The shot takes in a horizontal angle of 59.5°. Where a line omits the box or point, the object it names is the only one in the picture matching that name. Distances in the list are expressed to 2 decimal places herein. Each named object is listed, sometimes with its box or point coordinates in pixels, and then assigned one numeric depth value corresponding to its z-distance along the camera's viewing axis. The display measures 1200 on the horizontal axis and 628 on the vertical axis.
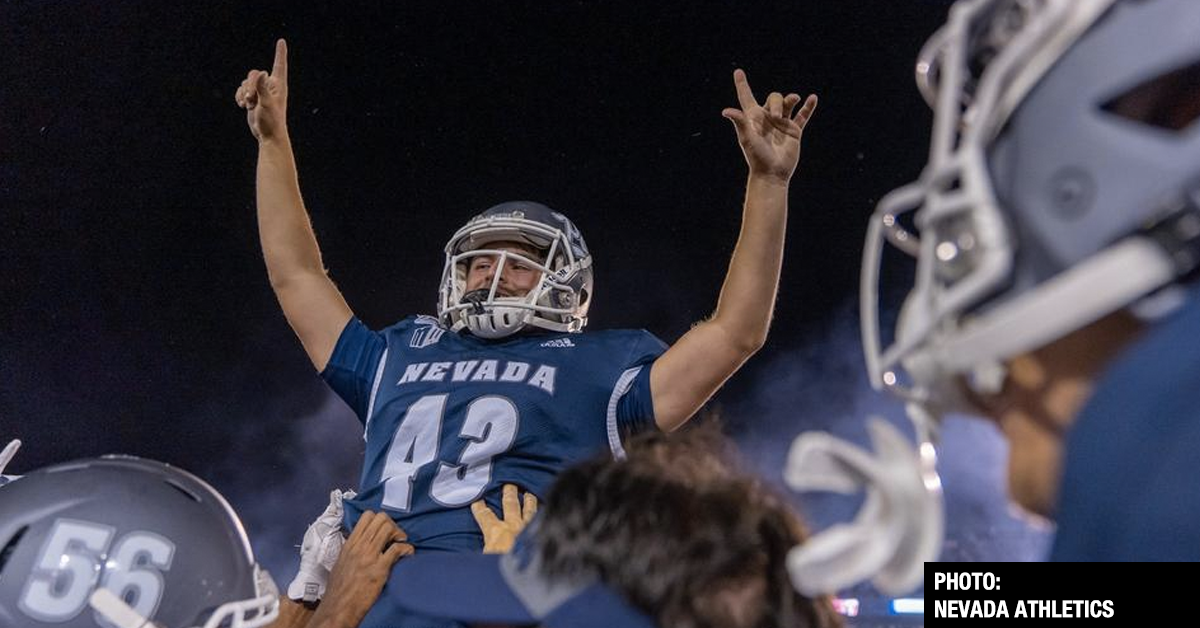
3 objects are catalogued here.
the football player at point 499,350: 1.89
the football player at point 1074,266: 0.60
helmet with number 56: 1.49
